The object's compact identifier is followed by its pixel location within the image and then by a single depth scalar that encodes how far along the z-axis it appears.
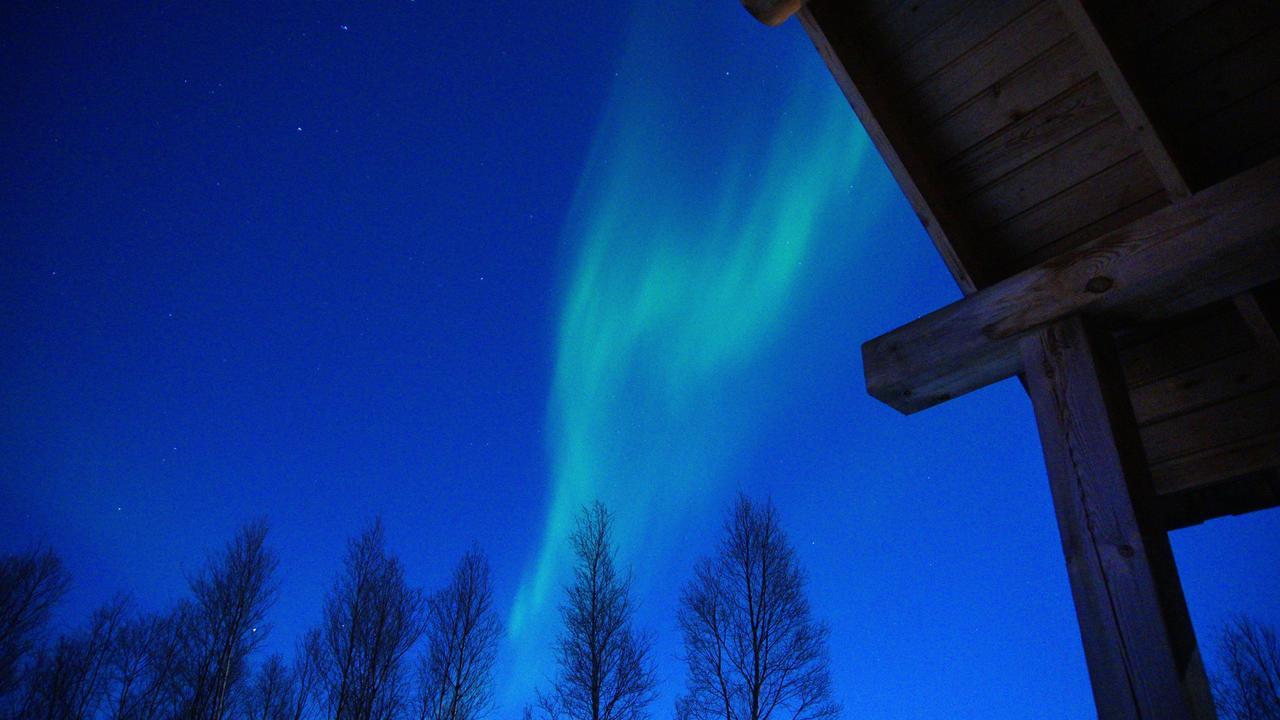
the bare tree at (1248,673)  17.25
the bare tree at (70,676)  20.34
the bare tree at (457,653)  15.62
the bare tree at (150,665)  20.11
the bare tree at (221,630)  16.02
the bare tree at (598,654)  13.28
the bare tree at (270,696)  21.58
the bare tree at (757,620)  12.40
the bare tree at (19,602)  18.73
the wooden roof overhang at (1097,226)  1.80
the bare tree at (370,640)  15.70
